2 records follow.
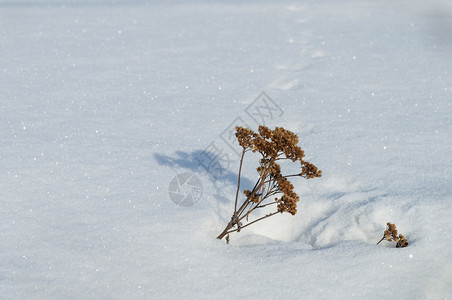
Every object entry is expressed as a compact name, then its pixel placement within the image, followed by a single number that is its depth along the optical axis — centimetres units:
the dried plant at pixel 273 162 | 254
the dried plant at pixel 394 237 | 257
